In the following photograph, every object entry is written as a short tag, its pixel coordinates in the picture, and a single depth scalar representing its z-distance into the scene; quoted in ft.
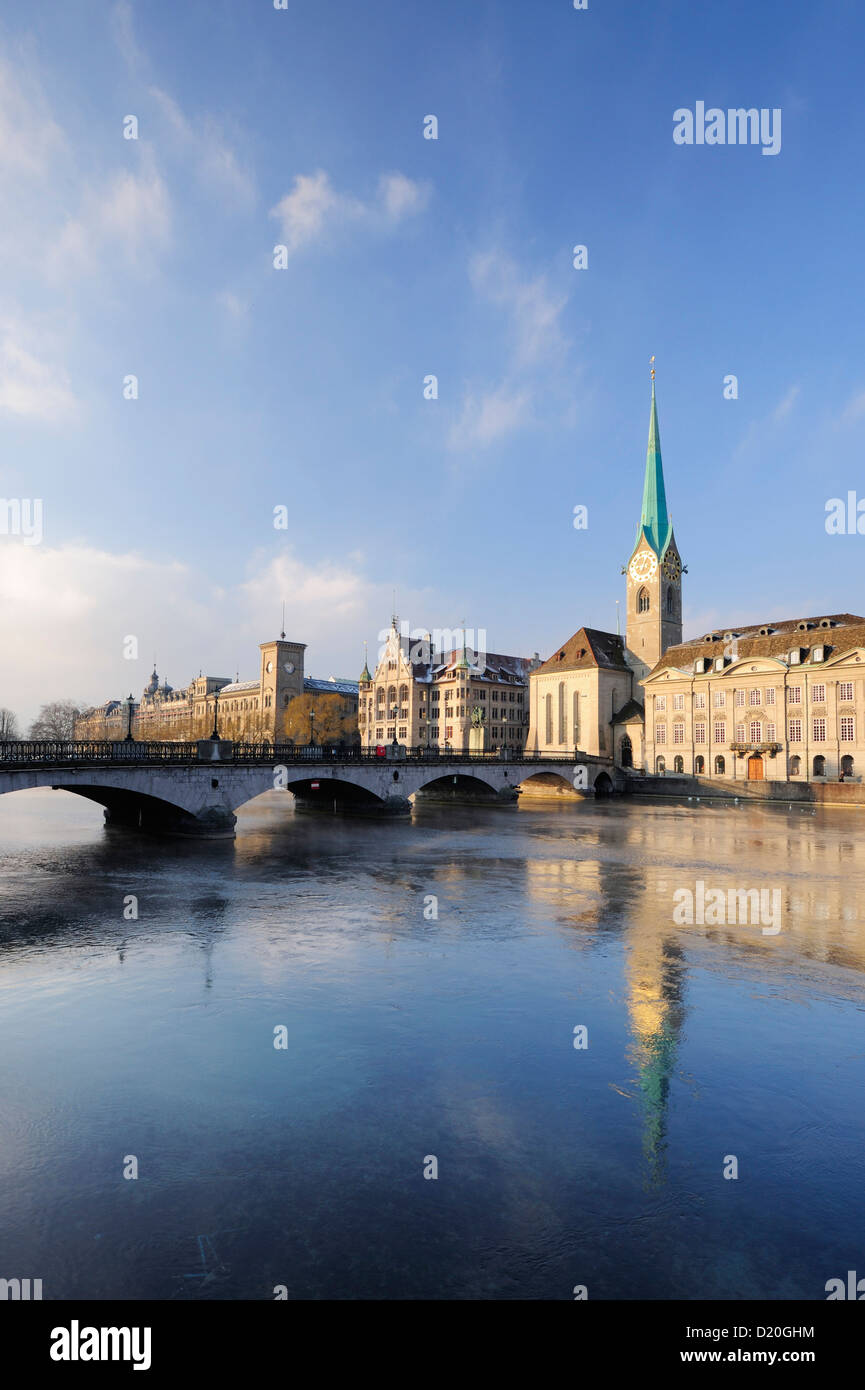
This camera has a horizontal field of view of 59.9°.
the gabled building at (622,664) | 321.93
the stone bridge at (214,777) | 106.83
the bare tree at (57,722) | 488.02
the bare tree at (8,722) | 539.08
